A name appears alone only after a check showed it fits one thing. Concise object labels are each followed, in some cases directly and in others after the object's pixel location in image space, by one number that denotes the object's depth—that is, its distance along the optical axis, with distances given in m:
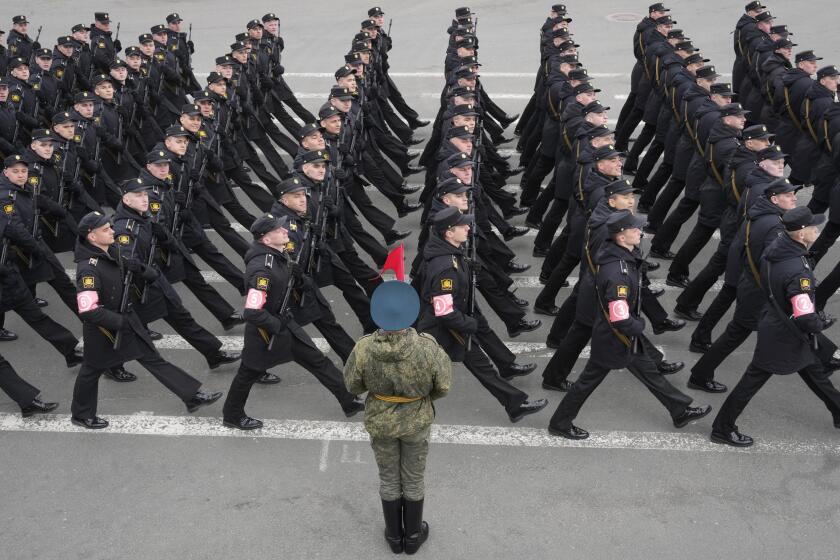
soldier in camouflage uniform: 5.27
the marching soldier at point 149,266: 7.54
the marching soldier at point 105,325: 6.88
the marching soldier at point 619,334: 6.61
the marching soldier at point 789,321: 6.50
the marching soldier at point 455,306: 6.78
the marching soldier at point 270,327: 6.78
